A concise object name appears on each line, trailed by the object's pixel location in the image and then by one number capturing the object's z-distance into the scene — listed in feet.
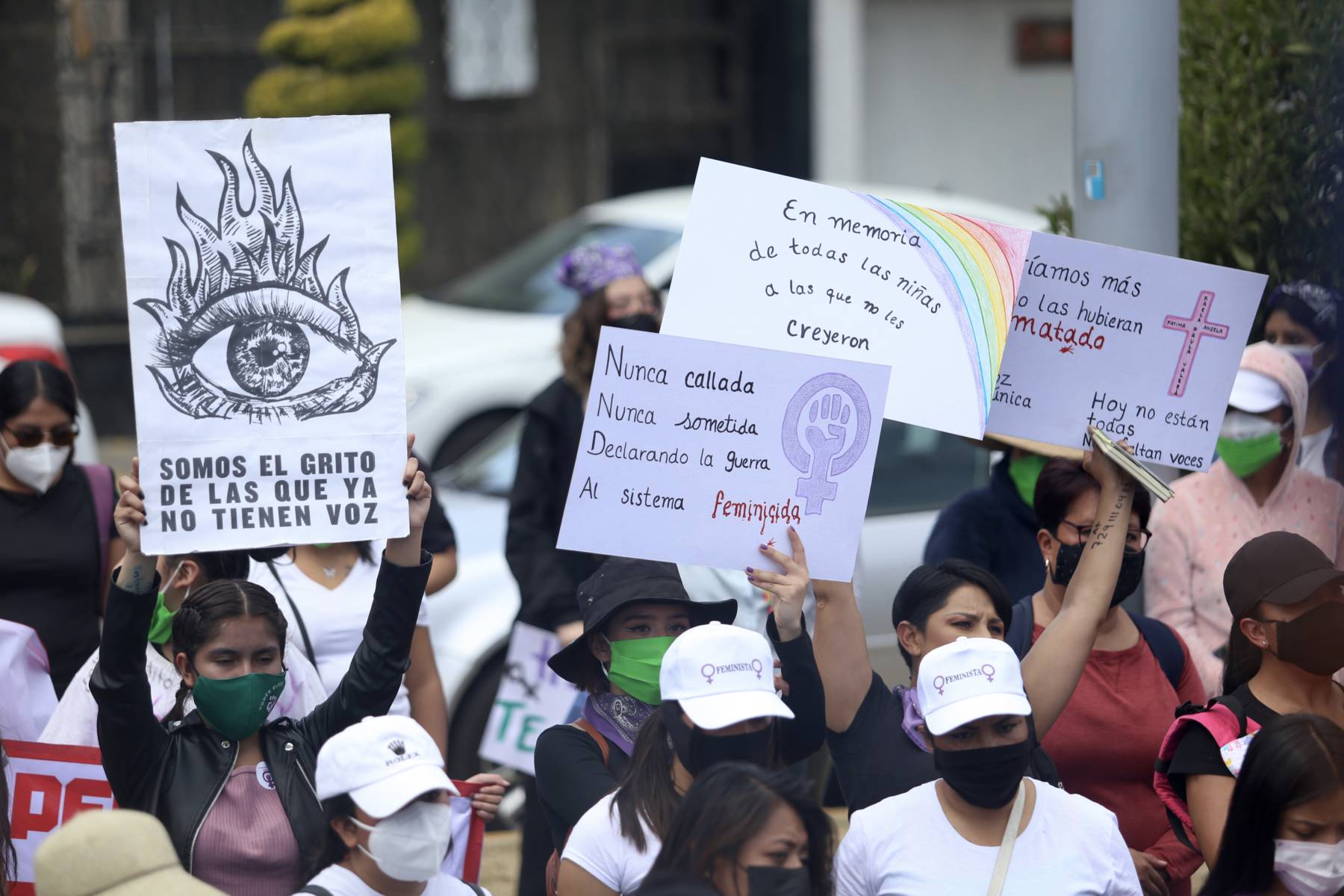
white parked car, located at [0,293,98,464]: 58.23
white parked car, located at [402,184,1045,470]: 70.90
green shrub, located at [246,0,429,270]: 88.94
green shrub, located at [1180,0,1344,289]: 36.01
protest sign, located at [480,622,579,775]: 38.19
